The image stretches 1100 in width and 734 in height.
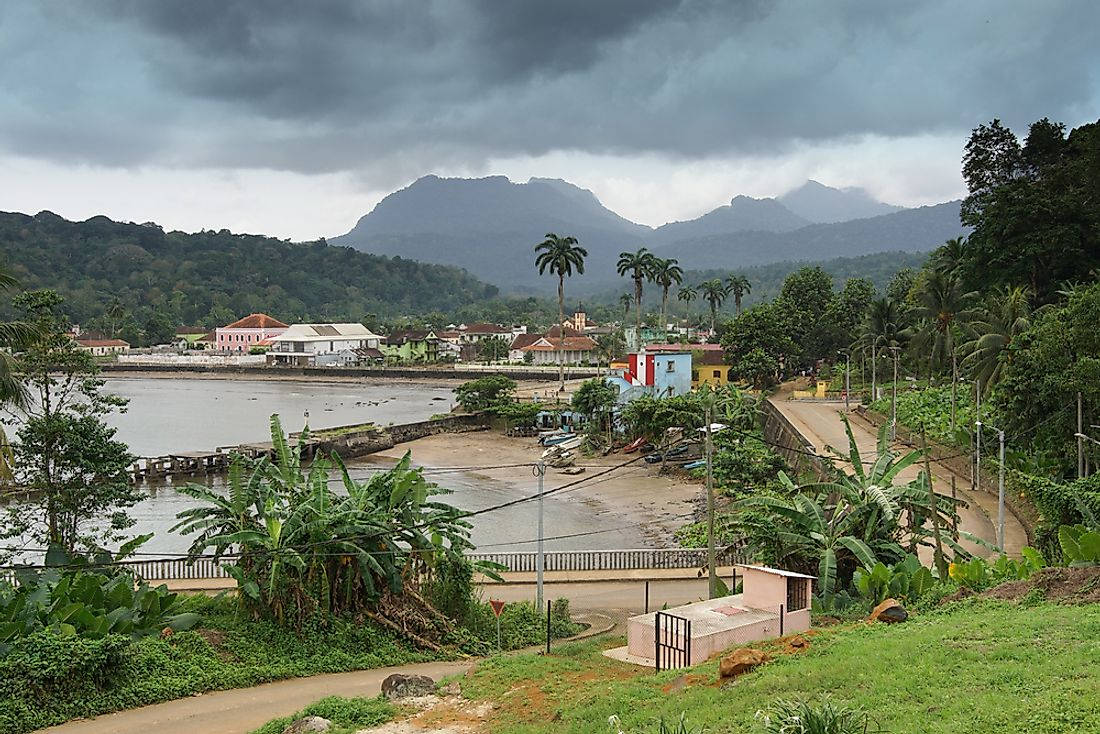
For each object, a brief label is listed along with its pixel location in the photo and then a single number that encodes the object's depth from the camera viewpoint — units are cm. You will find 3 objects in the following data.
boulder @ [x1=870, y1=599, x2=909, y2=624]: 1428
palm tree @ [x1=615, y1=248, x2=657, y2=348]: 8238
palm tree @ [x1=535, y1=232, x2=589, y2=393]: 7219
